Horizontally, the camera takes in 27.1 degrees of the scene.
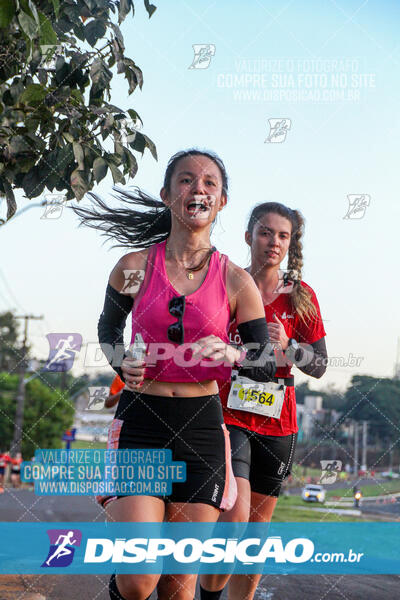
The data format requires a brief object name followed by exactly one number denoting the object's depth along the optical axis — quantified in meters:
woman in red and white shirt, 4.05
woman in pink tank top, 2.94
